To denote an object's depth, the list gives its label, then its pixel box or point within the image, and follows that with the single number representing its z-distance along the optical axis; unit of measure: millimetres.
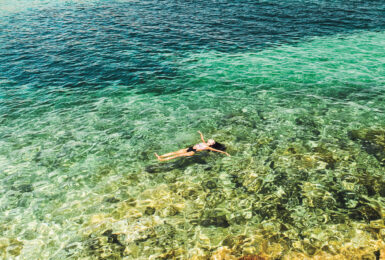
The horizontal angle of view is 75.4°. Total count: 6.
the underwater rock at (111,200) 13258
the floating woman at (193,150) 16141
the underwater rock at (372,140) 15202
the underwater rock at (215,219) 11725
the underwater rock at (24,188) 14180
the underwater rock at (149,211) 12419
